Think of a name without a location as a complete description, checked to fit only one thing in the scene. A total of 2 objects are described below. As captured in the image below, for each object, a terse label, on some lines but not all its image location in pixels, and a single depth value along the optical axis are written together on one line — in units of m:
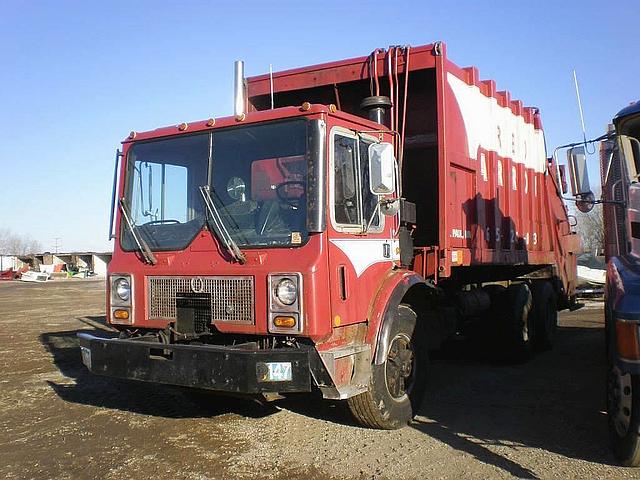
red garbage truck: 4.59
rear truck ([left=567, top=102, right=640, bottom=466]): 3.75
